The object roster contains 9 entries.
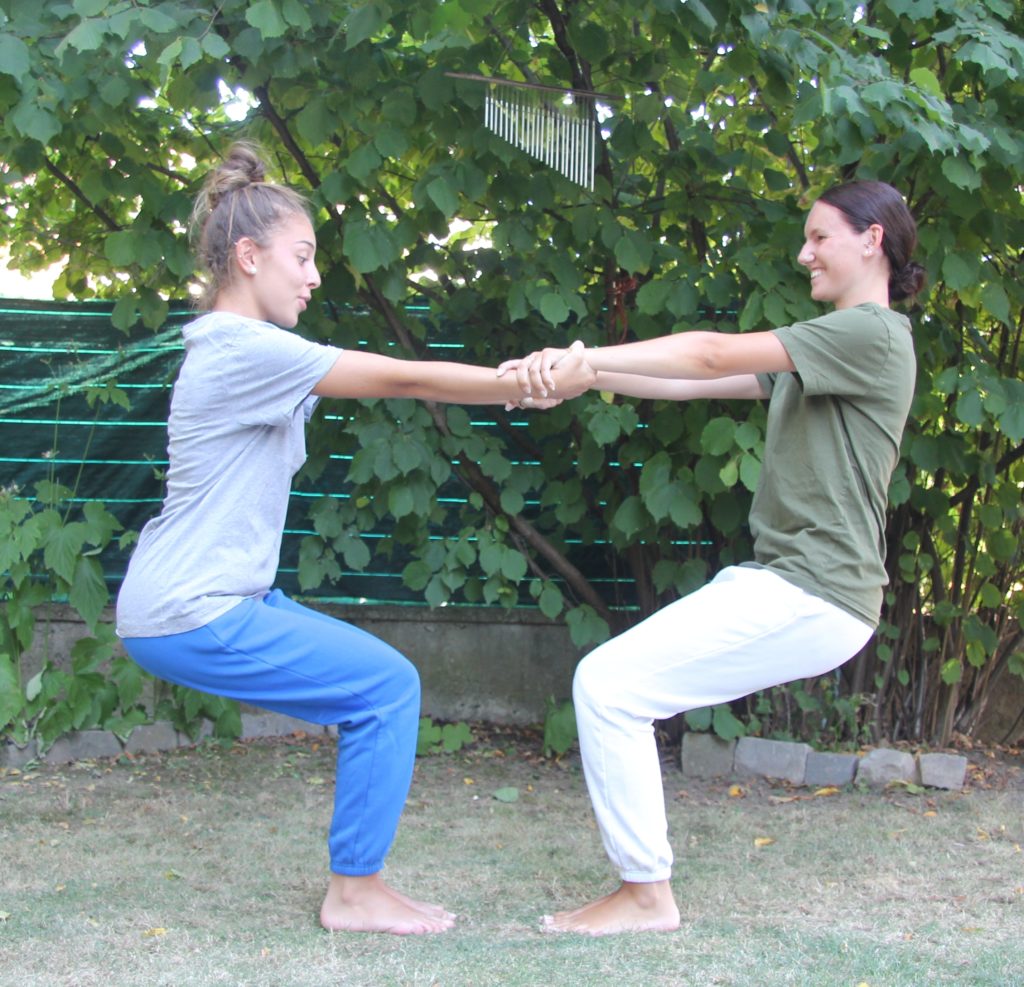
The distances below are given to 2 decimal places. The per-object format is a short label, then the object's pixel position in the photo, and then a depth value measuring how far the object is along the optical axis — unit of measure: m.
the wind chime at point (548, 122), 4.68
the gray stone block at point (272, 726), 6.23
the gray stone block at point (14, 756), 5.54
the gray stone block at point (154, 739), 5.78
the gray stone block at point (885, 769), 5.55
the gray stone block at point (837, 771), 5.57
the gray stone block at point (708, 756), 5.68
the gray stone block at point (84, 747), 5.64
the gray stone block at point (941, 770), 5.53
